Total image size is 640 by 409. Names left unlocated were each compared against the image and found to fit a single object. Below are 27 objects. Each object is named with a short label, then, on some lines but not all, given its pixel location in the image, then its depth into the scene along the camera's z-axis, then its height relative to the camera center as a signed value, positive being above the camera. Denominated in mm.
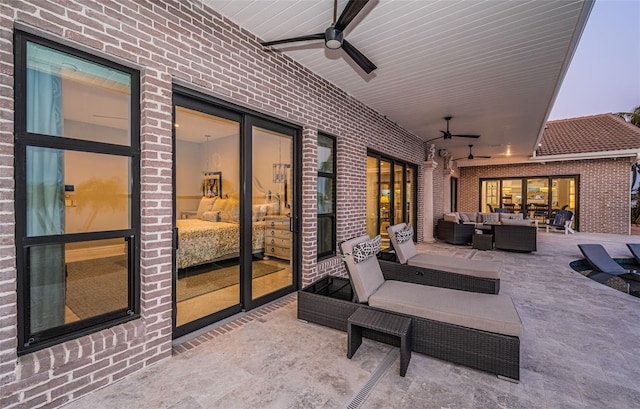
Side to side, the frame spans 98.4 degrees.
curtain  1923 -2
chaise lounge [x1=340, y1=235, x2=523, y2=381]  2209 -1005
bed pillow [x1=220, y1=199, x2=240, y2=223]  3566 -141
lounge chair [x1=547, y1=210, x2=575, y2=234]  11180 -670
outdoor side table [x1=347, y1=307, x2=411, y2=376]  2209 -1042
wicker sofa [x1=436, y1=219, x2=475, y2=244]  8578 -918
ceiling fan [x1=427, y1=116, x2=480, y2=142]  6414 +1687
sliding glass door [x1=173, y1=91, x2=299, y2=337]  3227 -118
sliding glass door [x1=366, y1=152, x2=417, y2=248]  6316 +244
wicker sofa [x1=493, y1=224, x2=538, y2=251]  7289 -912
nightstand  4148 -549
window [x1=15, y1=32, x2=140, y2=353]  1891 +71
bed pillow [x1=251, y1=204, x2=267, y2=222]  3570 -139
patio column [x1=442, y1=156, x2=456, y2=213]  11016 +776
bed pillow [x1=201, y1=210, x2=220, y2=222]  4191 -219
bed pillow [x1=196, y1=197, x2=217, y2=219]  4160 -49
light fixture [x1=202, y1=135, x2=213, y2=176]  3729 +557
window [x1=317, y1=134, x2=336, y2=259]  4656 +115
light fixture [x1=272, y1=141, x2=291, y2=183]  4059 +483
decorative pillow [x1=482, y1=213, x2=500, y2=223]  10109 -496
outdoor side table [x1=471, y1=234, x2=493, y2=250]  7881 -1096
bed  3604 -550
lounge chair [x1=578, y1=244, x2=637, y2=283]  5568 -1260
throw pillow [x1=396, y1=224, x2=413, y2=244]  4341 -513
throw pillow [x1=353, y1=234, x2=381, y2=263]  2961 -528
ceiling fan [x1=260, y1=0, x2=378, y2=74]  2104 +1502
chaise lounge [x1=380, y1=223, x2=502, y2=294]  3604 -935
